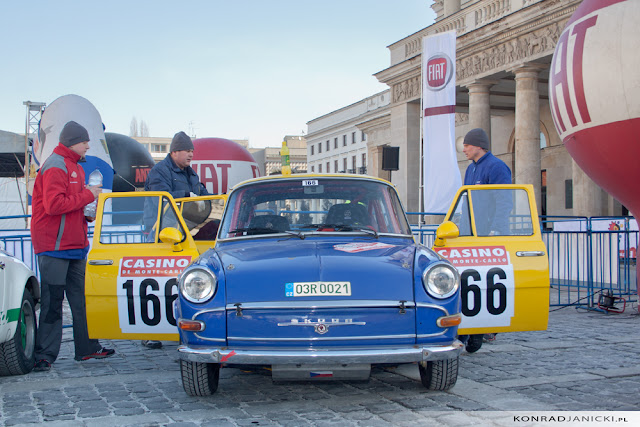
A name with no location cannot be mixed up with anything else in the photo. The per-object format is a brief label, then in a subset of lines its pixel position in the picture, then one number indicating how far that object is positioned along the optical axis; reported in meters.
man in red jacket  6.22
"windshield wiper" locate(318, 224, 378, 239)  5.31
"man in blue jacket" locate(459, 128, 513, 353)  5.96
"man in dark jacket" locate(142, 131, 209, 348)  7.43
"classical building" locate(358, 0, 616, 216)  22.12
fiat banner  16.03
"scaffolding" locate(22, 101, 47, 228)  30.28
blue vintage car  4.16
